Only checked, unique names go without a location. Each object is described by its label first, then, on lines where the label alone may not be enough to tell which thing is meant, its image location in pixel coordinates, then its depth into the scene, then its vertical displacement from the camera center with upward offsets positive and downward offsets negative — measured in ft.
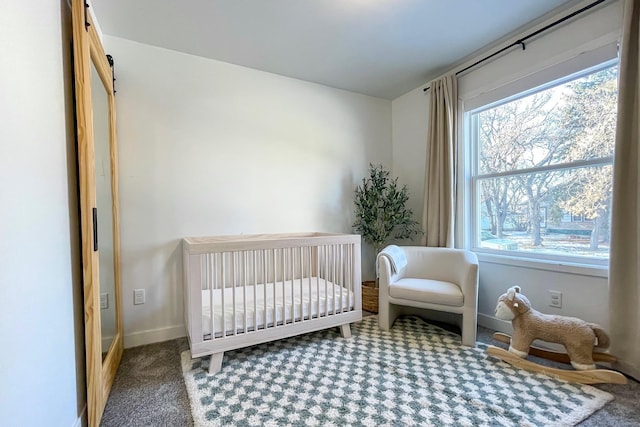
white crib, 5.76 -2.21
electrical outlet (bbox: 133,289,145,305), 7.15 -2.30
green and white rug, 4.42 -3.39
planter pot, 9.27 -3.14
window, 6.27 +0.88
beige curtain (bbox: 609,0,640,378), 5.37 -0.23
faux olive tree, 9.89 -0.30
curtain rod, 6.04 +4.19
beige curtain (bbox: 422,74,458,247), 8.72 +1.24
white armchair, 6.83 -2.20
